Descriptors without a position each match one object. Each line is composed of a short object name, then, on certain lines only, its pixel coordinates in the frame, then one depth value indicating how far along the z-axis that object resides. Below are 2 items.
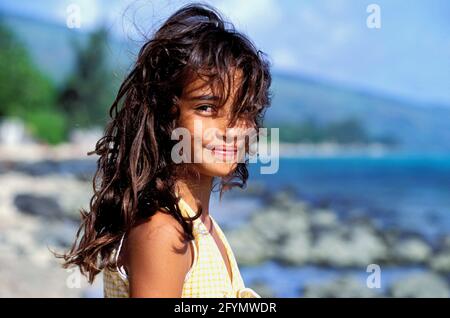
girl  1.46
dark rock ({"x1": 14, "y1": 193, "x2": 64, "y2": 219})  11.72
